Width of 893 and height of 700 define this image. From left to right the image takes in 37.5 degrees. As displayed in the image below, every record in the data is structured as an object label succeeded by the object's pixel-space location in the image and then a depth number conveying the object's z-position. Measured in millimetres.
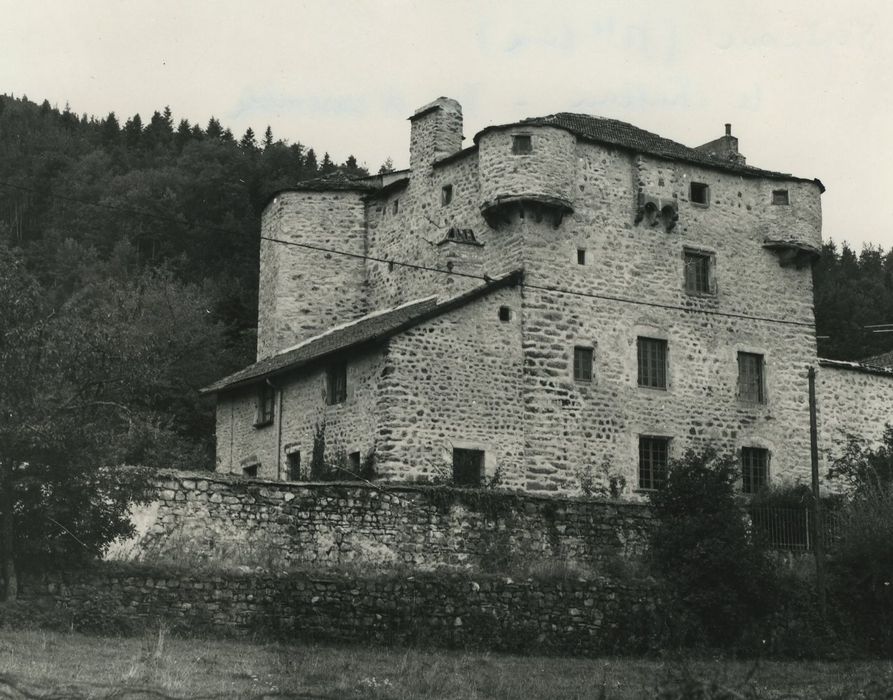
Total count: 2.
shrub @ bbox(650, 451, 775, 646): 25984
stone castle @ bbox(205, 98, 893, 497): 32781
